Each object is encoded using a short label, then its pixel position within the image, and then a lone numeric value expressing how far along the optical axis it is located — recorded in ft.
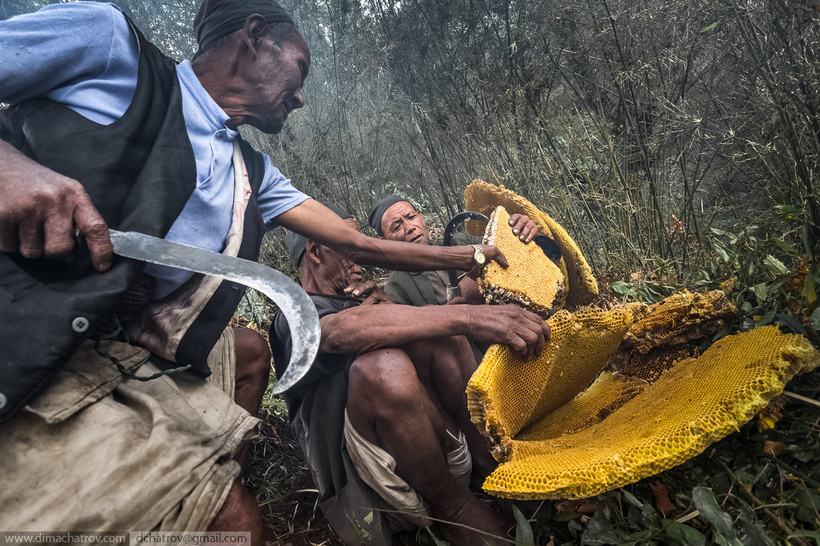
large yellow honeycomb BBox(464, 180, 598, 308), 5.83
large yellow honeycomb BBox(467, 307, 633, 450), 4.09
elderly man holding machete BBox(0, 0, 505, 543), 2.53
